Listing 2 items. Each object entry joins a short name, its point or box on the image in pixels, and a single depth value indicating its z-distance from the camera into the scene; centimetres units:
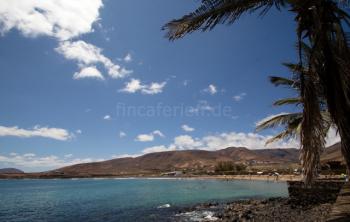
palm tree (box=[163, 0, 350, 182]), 548
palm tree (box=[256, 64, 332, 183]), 538
